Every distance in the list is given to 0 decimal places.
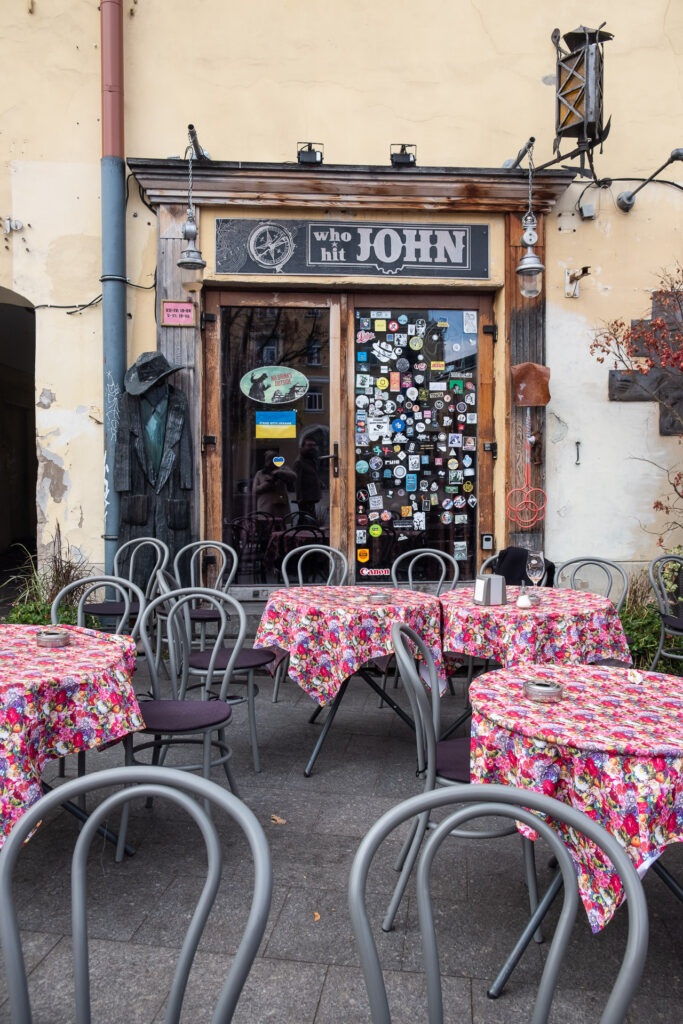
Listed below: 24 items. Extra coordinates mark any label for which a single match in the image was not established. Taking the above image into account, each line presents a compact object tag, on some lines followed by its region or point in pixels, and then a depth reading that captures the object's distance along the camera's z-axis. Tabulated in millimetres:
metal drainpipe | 6082
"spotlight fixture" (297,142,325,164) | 6180
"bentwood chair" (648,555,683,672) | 5012
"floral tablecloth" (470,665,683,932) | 1944
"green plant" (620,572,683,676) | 5254
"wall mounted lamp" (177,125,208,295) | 5688
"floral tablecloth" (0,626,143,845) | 2361
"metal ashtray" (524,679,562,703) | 2361
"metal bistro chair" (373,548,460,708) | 6386
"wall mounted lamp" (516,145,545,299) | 5777
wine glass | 4473
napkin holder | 3986
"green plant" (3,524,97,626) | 5793
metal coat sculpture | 6043
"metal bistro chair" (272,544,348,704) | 5238
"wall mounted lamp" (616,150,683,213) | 6237
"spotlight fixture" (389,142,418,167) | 6207
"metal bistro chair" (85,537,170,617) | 5684
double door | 6387
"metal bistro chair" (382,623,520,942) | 2441
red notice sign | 6164
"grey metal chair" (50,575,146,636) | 3729
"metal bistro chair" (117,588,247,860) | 3029
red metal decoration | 6336
